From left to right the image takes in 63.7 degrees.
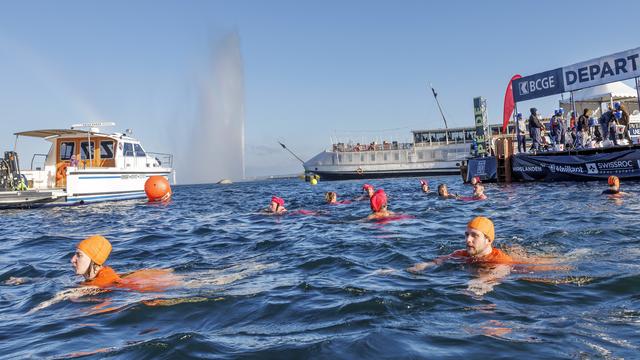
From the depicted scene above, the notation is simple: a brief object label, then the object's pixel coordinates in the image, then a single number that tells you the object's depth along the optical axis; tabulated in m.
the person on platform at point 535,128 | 22.02
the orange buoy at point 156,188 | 21.97
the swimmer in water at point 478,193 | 16.02
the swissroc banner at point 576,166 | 19.10
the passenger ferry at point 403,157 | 59.12
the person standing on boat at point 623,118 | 20.23
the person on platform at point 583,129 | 21.33
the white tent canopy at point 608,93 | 33.72
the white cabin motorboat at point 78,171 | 20.45
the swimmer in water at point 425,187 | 20.08
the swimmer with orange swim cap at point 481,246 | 6.47
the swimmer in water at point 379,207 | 11.99
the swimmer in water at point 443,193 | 17.17
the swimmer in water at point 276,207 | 14.64
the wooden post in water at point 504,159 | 25.55
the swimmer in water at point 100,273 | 6.33
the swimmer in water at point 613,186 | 13.88
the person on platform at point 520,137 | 24.64
